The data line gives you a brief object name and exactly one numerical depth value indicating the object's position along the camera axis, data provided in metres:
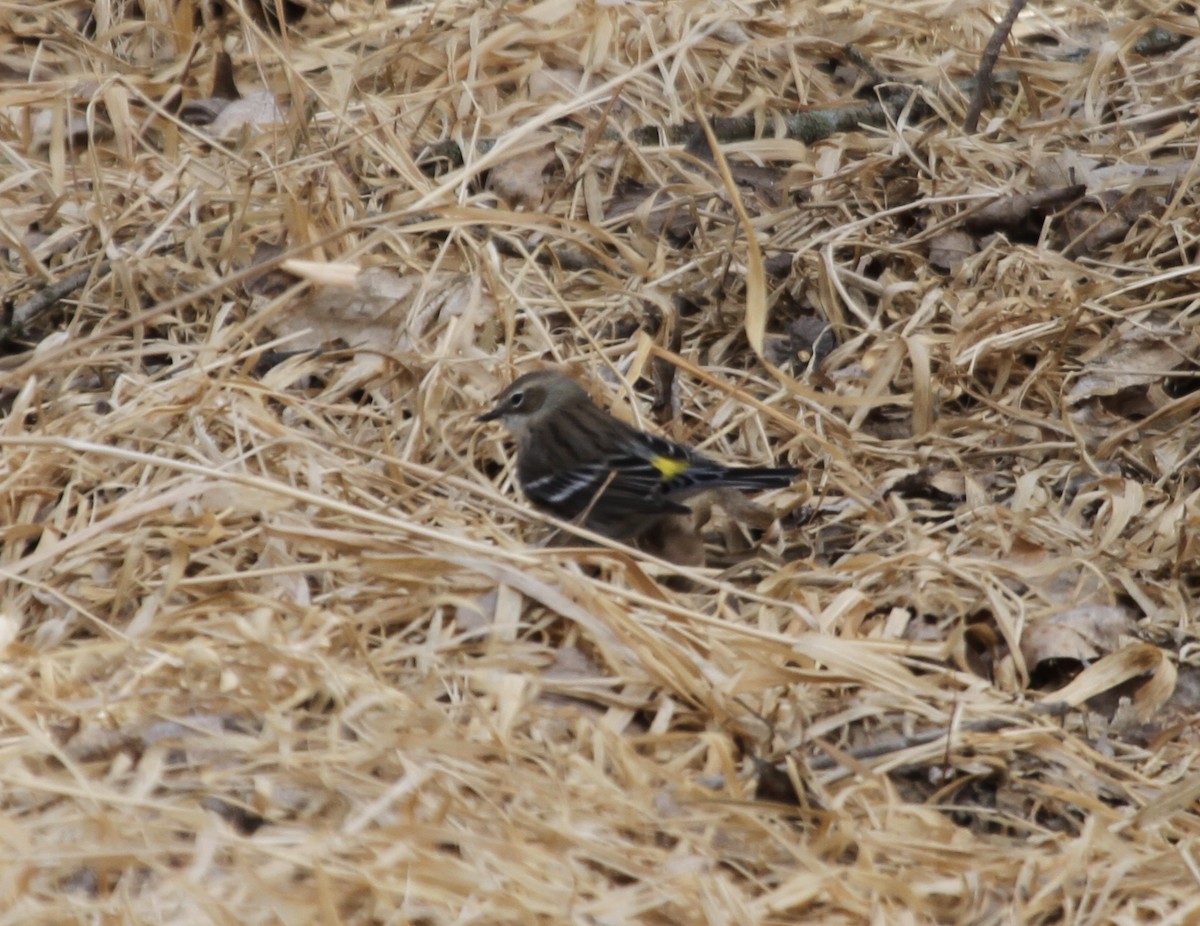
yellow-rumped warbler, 9.72
